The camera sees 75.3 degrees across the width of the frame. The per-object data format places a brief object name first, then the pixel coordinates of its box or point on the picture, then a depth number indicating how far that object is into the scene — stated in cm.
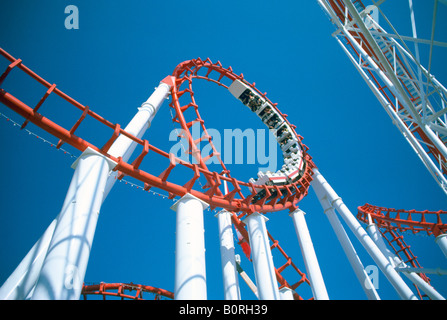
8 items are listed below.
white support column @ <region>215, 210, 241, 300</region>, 892
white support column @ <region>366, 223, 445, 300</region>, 983
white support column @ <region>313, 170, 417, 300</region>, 962
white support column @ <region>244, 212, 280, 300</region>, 741
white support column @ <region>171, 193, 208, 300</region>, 544
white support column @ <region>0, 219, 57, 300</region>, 530
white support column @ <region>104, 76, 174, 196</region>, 676
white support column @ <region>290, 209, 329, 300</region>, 880
